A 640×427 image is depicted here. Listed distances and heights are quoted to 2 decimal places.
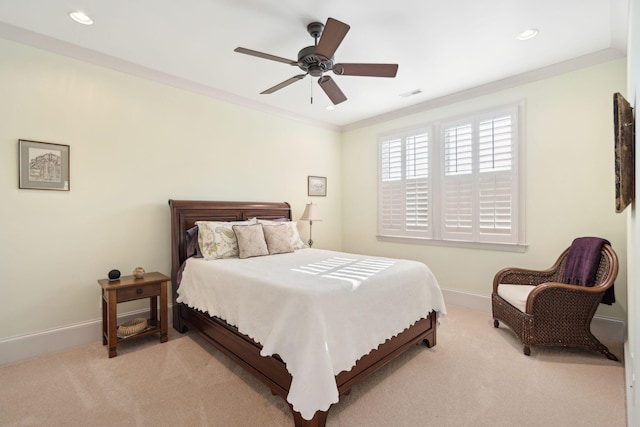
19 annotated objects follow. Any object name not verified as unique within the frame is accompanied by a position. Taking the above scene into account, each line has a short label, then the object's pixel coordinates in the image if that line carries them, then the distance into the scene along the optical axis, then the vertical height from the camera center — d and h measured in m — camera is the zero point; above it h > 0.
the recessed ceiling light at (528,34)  2.60 +1.60
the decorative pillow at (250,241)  3.23 -0.32
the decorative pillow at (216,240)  3.17 -0.30
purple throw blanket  2.67 -0.48
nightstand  2.65 -0.80
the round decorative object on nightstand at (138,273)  2.99 -0.61
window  3.59 +0.43
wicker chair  2.53 -0.89
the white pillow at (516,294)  2.77 -0.81
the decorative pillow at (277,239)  3.50 -0.32
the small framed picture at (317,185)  5.04 +0.47
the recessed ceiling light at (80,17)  2.36 +1.60
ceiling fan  2.11 +1.19
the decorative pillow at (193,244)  3.32 -0.36
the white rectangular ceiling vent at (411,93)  3.90 +1.61
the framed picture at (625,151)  1.72 +0.36
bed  1.94 -1.04
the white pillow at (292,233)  3.74 -0.27
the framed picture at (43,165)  2.62 +0.44
